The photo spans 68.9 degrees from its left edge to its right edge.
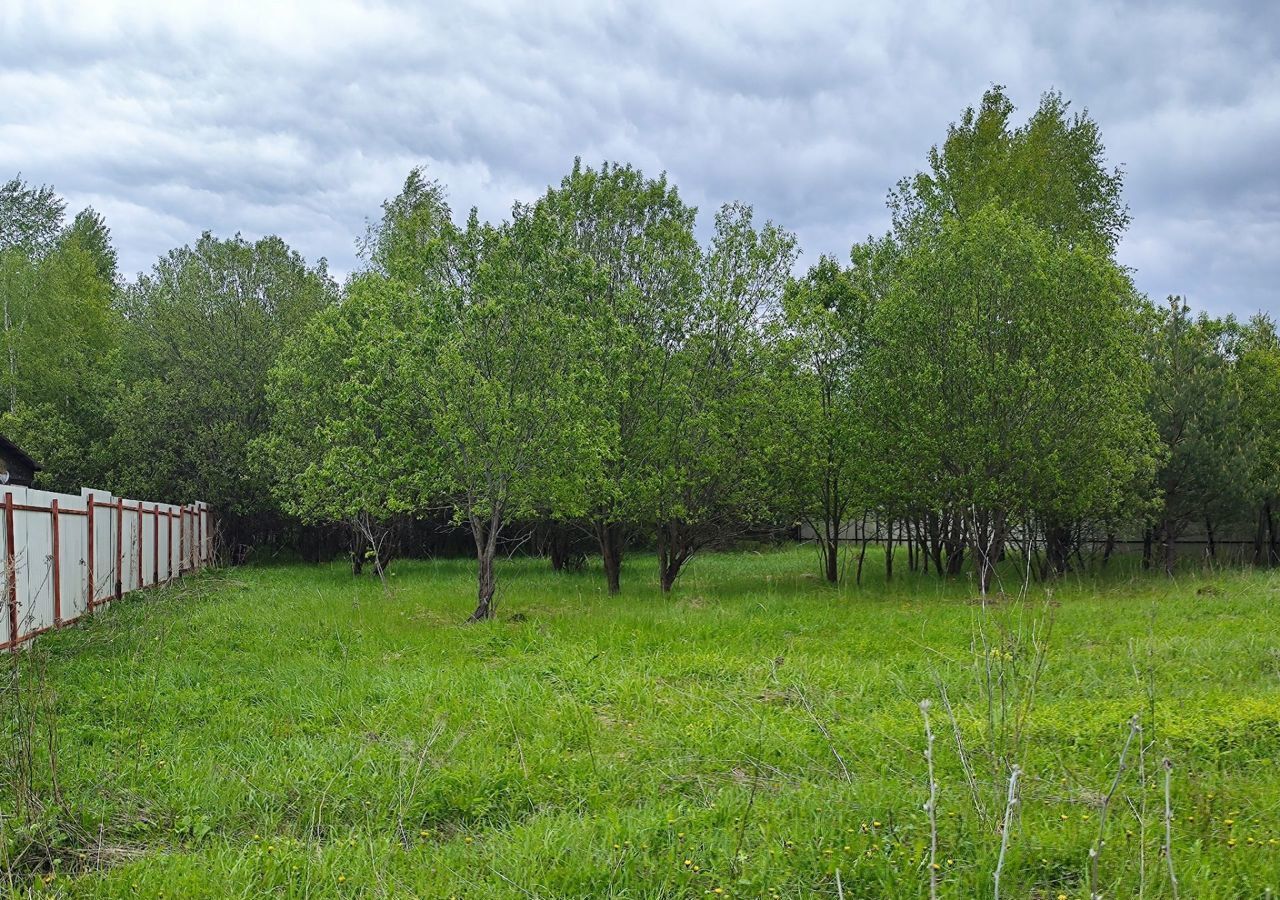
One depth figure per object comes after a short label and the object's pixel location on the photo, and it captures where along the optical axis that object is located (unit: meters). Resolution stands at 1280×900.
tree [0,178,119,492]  24.45
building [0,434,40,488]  22.31
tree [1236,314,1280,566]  16.36
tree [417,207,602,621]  11.48
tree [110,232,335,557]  23.19
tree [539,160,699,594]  13.81
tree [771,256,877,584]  14.82
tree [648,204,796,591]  14.30
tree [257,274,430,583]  12.34
